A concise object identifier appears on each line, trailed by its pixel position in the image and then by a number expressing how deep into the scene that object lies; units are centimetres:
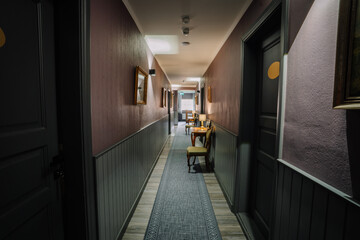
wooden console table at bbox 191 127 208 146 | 419
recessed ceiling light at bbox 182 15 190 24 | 218
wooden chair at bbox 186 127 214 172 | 357
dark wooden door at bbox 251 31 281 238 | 163
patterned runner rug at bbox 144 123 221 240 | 187
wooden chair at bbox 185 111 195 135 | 770
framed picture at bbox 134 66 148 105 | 231
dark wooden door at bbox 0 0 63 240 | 77
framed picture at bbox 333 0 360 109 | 63
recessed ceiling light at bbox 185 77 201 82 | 755
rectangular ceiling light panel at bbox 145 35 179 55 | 296
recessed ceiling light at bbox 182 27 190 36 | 251
